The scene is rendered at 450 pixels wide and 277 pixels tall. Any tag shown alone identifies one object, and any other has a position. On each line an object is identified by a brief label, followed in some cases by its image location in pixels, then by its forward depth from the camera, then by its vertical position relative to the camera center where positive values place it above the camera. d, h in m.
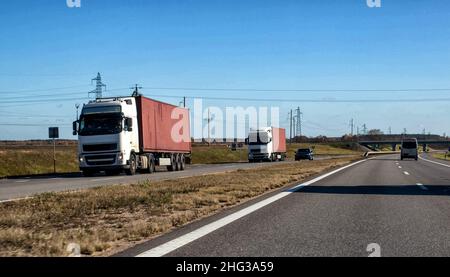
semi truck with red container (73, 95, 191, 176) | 29.53 +0.15
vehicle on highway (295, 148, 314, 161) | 68.88 -2.35
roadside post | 38.70 +0.47
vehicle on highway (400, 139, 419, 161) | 65.88 -1.72
